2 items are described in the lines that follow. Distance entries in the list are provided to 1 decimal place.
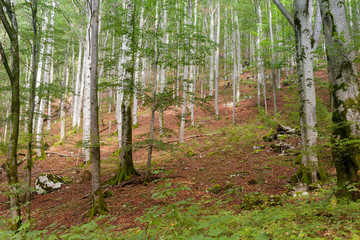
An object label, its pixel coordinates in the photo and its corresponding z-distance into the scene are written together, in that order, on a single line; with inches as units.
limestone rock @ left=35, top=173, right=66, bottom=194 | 315.5
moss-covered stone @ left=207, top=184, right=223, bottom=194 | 224.6
